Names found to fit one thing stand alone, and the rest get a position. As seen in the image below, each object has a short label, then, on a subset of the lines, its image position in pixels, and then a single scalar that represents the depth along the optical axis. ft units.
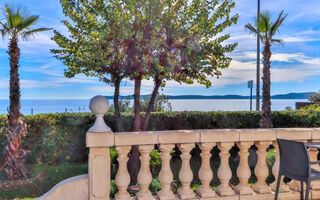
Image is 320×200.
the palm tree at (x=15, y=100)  19.17
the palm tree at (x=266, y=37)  27.37
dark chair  8.30
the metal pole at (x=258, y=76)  50.08
